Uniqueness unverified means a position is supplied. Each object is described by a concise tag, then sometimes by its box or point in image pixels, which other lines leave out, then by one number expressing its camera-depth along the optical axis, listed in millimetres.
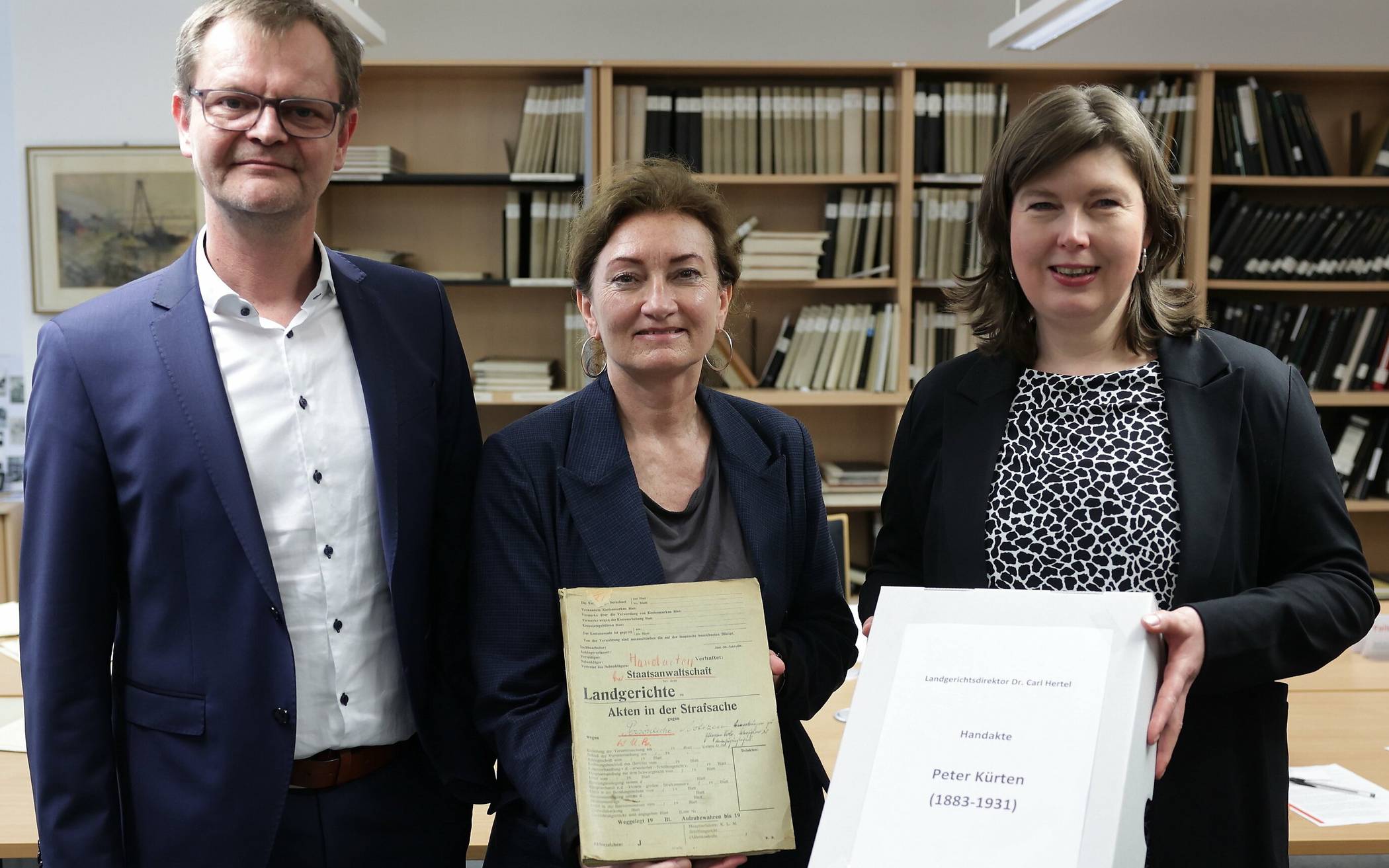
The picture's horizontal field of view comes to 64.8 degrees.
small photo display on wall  5117
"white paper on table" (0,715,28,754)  2172
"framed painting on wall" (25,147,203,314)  4938
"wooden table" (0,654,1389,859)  1820
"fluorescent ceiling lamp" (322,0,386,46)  3428
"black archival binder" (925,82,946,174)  4699
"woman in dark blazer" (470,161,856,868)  1429
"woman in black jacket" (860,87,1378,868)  1389
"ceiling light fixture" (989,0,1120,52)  3322
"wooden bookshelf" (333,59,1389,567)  4707
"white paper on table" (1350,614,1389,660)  2816
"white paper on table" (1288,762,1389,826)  1886
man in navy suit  1386
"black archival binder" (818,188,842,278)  4809
